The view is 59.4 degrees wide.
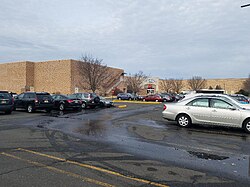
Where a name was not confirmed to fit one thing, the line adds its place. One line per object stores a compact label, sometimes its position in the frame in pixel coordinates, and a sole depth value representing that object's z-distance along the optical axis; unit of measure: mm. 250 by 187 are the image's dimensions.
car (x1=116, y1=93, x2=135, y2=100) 40988
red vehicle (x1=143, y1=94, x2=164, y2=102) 36844
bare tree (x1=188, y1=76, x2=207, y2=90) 70488
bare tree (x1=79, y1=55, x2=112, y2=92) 44147
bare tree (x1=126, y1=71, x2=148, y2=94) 58125
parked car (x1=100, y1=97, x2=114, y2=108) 22391
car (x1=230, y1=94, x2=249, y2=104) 20673
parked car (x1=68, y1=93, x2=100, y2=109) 20719
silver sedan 9414
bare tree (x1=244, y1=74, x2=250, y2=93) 56425
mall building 48472
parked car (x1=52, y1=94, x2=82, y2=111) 18734
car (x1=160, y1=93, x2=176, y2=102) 37109
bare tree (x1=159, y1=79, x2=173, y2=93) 70875
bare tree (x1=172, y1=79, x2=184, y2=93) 70938
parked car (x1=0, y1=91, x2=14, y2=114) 15109
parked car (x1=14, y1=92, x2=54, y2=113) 16750
